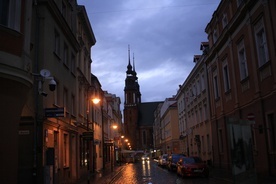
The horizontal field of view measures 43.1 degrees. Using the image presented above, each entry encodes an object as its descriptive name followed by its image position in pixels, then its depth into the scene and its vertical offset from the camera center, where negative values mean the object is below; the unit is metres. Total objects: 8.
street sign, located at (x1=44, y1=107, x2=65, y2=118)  15.68 +1.97
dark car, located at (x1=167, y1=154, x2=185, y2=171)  35.12 -0.97
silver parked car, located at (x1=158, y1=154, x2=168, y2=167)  44.88 -1.15
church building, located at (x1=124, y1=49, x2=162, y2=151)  125.43 +12.76
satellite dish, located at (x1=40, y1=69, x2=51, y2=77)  13.94 +3.30
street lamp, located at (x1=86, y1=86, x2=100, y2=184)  21.50 +3.33
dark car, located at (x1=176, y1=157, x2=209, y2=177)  24.89 -1.20
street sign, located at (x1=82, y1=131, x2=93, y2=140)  22.56 +1.29
